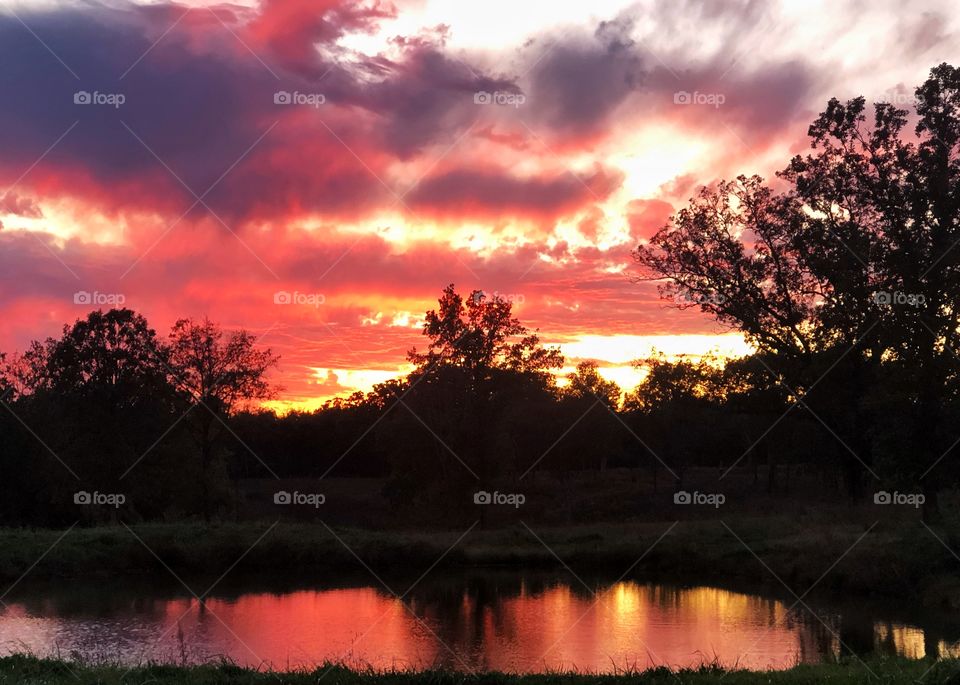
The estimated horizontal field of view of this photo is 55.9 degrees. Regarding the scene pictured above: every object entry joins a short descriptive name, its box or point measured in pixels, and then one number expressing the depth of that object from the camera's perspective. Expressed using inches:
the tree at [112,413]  1711.4
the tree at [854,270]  1154.0
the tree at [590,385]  3425.4
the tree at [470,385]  1697.8
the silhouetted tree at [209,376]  1752.0
